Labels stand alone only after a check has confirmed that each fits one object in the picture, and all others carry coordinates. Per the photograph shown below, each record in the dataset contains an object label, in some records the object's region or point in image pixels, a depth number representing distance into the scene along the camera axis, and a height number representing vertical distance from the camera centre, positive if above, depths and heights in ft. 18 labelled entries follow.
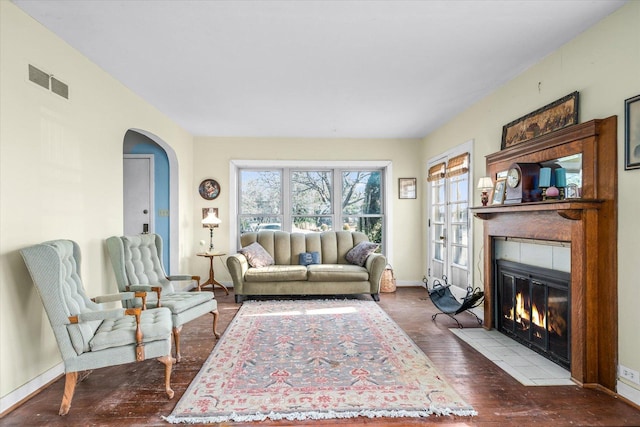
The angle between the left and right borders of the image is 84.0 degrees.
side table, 18.72 -3.21
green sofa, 16.89 -3.14
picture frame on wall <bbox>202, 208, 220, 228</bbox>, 20.34 +0.13
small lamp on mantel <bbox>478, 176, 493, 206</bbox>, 12.66 +0.91
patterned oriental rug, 7.38 -4.11
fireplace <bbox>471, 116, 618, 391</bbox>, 8.16 -1.02
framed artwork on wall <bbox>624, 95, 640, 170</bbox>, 7.59 +1.69
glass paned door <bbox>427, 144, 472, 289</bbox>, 15.85 -0.33
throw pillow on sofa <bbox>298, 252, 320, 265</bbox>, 18.70 -2.40
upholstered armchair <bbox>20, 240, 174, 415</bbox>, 7.45 -2.63
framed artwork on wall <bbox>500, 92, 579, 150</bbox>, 9.49 +2.70
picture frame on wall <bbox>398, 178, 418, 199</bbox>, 21.17 +1.49
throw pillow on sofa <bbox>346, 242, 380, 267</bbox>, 18.16 -2.08
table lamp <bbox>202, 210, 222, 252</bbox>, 19.13 -0.42
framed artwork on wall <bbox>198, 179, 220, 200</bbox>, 20.45 +1.40
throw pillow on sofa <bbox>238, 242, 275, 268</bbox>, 17.62 -2.14
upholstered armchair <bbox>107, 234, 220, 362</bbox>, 10.32 -2.18
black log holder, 12.94 -3.53
